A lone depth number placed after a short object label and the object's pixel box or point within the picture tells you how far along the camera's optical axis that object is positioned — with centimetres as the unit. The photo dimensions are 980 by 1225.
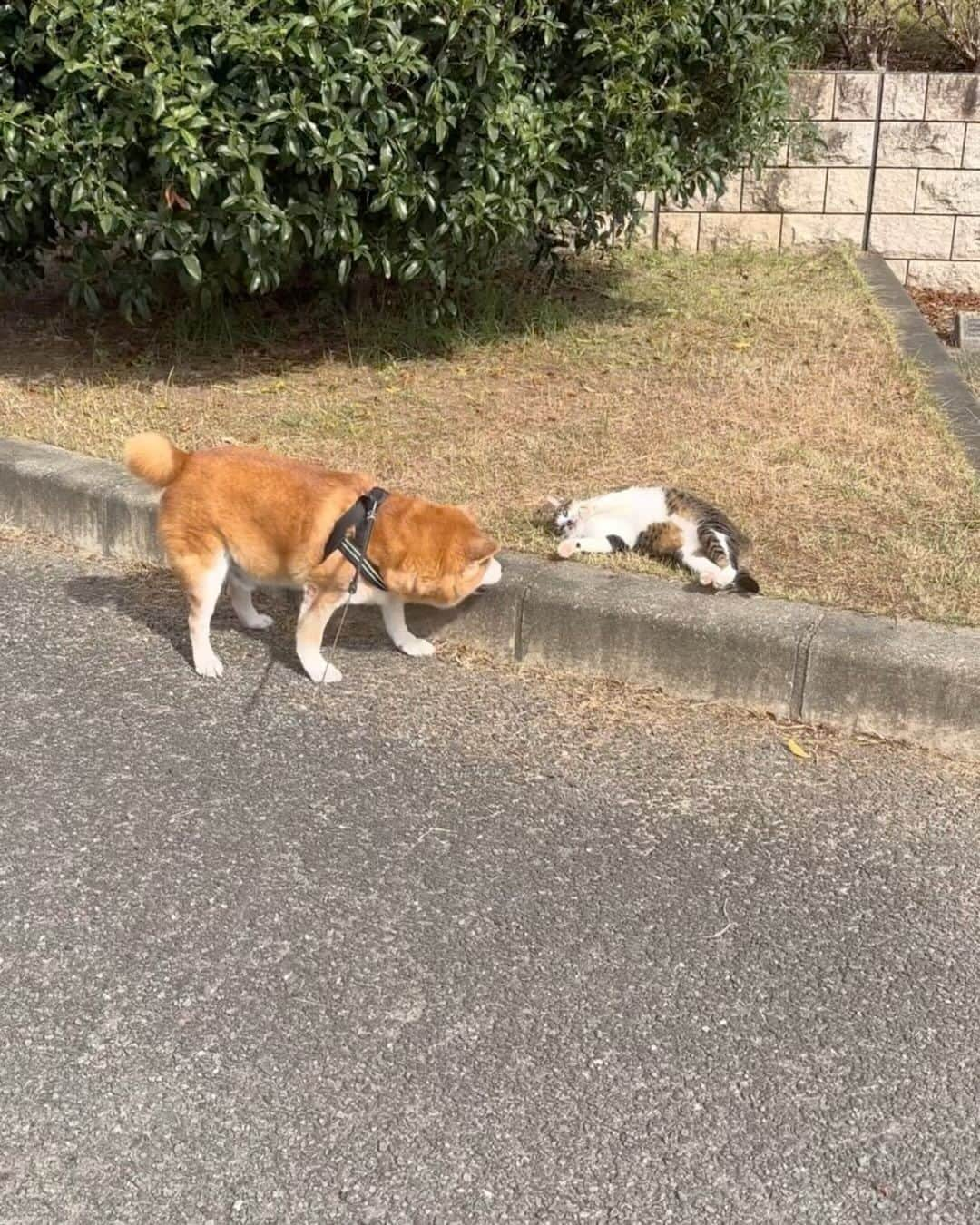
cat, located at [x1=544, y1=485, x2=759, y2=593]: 400
